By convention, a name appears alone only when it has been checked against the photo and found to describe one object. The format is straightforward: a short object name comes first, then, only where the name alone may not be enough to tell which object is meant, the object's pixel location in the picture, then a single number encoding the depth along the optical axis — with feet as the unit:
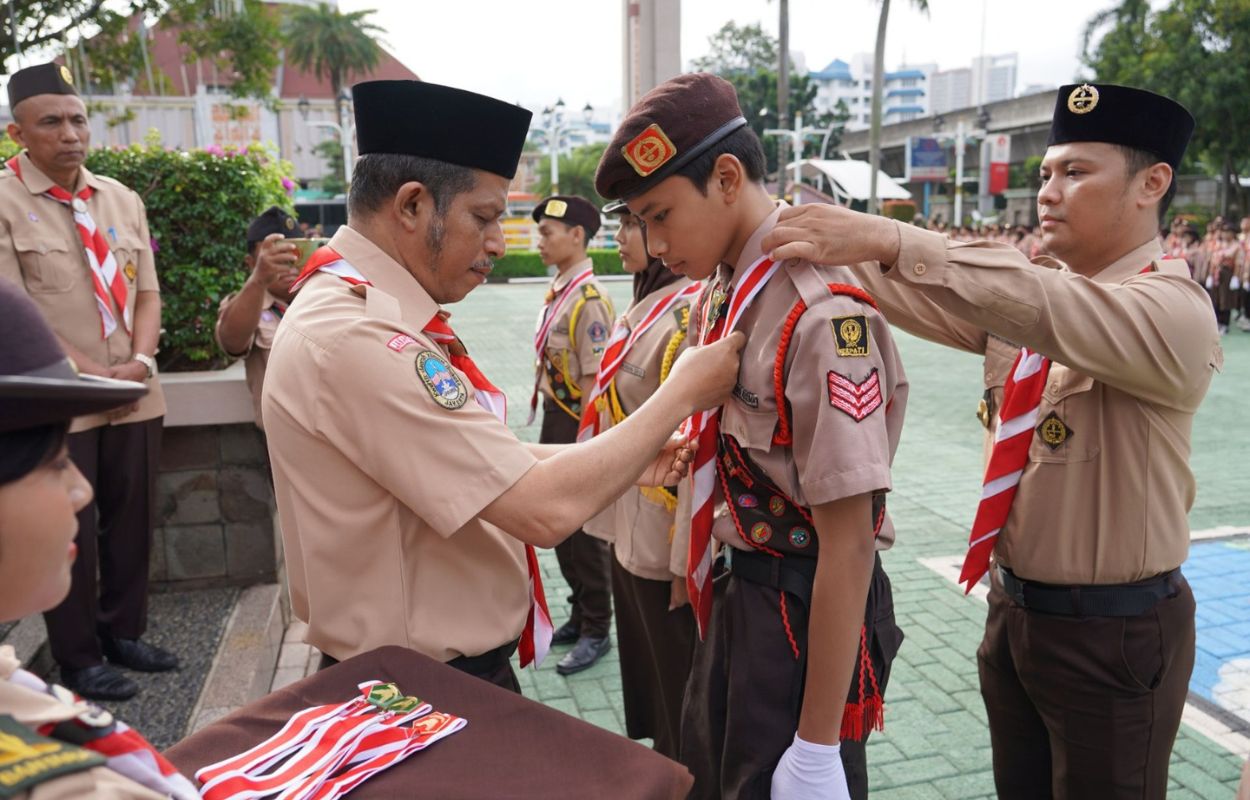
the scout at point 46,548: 3.10
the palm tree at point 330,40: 180.04
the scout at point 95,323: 13.08
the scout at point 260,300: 13.60
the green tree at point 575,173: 175.22
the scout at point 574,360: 15.52
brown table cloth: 4.06
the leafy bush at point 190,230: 17.24
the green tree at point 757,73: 192.44
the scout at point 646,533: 10.69
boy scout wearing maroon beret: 5.98
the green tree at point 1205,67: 86.53
